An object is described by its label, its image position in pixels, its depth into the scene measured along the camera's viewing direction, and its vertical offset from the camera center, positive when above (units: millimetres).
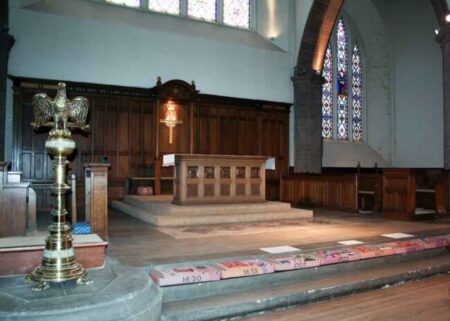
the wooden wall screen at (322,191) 8148 -394
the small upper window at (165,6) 10695 +4356
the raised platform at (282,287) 3279 -1052
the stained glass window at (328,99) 13805 +2488
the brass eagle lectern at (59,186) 2900 -104
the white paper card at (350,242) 4719 -803
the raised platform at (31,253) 3196 -656
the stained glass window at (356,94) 14648 +2799
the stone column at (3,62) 8344 +2240
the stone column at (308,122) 11828 +1441
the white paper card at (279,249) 4262 -809
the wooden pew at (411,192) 6961 -346
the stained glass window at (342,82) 14242 +3136
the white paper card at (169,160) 7259 +212
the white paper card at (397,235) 5188 -803
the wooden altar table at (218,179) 6906 -119
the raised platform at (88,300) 2438 -815
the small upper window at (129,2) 10242 +4240
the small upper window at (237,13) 11680 +4557
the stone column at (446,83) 8492 +1867
